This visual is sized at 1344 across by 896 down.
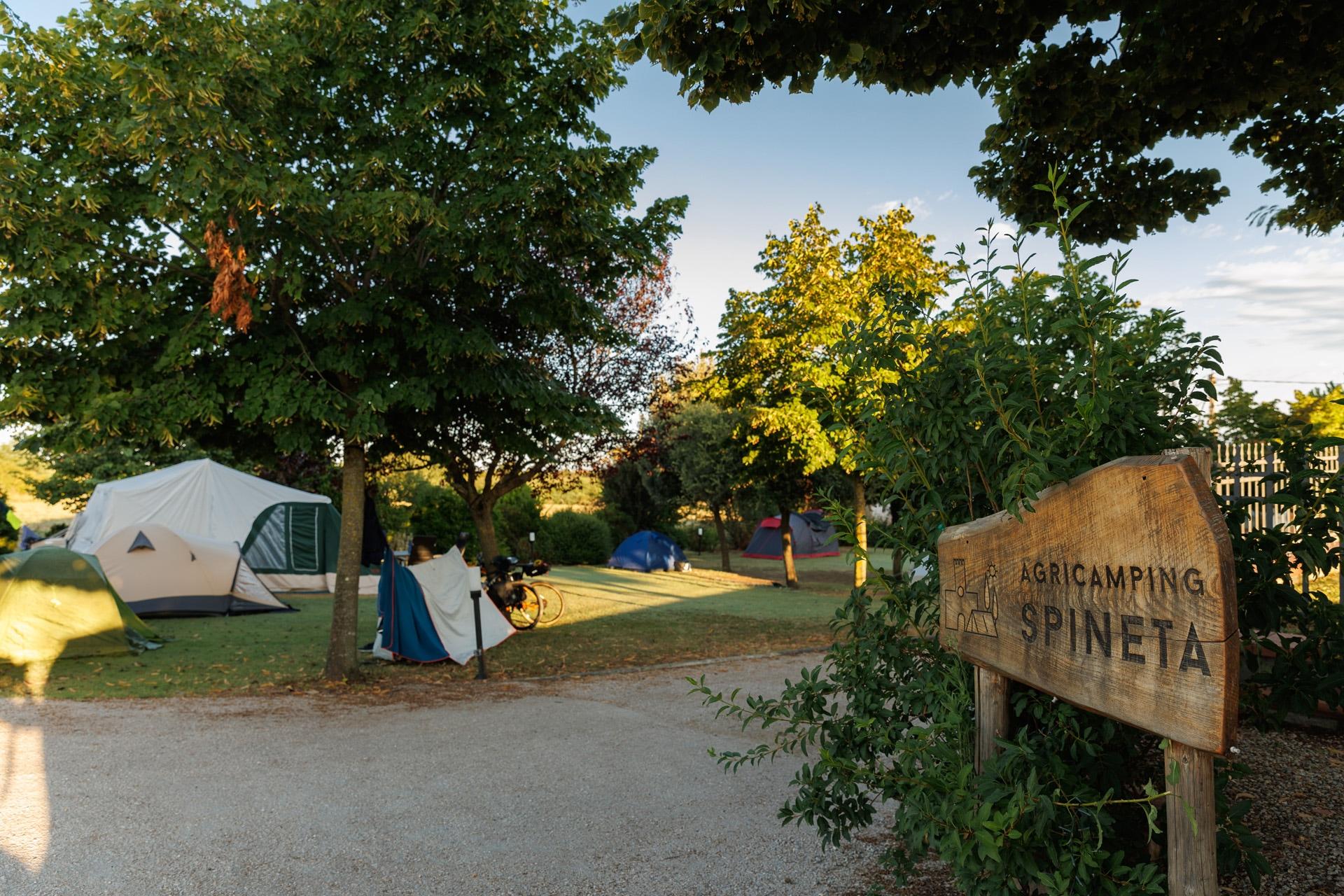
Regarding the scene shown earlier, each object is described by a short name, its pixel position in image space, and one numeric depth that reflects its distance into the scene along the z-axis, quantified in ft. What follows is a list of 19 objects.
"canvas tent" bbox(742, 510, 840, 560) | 112.78
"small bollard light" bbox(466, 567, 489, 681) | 31.50
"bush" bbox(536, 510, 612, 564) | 95.20
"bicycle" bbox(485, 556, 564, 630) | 44.09
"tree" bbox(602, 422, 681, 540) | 96.94
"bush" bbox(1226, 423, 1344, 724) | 8.29
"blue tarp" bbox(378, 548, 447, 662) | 34.19
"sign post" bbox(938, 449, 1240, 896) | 6.23
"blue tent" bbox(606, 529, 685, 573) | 88.43
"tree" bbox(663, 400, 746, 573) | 83.41
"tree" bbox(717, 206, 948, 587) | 61.87
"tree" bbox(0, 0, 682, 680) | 24.93
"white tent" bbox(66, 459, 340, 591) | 56.18
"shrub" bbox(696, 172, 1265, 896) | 7.61
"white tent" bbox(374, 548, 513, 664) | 34.22
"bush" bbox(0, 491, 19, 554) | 63.98
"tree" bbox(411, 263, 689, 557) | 32.27
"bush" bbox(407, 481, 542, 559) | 83.71
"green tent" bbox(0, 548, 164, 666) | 32.86
